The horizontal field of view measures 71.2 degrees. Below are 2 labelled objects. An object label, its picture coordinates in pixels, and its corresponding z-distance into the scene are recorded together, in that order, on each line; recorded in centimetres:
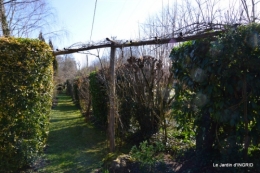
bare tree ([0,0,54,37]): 892
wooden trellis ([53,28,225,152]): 380
